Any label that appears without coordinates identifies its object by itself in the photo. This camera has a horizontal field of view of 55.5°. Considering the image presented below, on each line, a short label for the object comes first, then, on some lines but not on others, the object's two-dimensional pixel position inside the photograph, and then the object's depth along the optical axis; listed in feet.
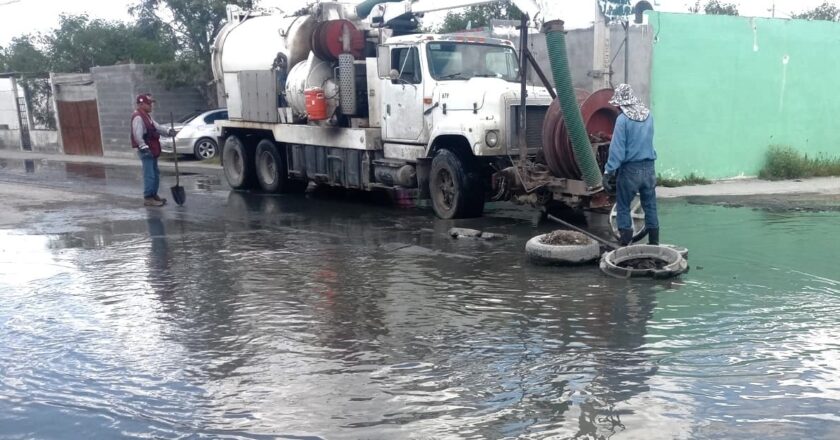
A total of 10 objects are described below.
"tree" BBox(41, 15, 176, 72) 107.55
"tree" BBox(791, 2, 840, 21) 123.75
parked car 75.72
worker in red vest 43.80
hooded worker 26.81
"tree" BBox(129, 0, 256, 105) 84.99
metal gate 92.12
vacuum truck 33.06
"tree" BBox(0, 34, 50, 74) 110.11
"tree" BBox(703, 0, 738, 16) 108.17
